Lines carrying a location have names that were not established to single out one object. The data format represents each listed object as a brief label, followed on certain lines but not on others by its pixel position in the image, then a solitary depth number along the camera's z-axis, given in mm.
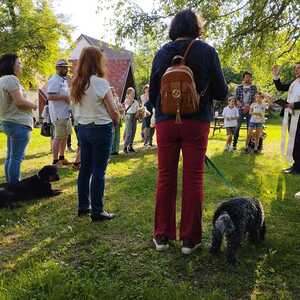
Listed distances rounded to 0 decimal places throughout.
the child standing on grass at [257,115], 8477
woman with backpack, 2844
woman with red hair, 3594
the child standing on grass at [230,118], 8959
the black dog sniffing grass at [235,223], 2808
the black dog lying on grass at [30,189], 4383
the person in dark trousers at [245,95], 8598
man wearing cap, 5811
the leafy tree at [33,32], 19135
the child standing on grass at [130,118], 8766
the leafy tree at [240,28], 8634
